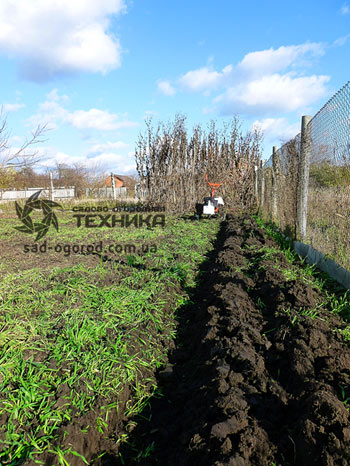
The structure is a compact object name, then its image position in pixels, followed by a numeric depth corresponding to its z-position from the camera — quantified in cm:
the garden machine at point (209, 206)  995
